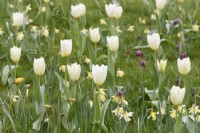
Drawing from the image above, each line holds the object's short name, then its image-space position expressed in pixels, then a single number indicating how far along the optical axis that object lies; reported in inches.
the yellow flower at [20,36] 389.1
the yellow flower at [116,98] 276.9
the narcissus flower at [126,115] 260.1
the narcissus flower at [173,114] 260.5
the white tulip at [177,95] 231.8
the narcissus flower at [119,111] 255.7
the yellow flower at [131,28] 439.8
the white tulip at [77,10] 368.1
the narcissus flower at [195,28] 435.4
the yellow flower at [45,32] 397.4
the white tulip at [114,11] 358.0
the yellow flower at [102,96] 276.7
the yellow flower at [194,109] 258.2
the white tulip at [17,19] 347.6
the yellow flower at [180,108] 254.3
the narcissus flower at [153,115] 278.7
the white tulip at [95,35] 315.8
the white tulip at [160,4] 394.9
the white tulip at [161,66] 278.7
